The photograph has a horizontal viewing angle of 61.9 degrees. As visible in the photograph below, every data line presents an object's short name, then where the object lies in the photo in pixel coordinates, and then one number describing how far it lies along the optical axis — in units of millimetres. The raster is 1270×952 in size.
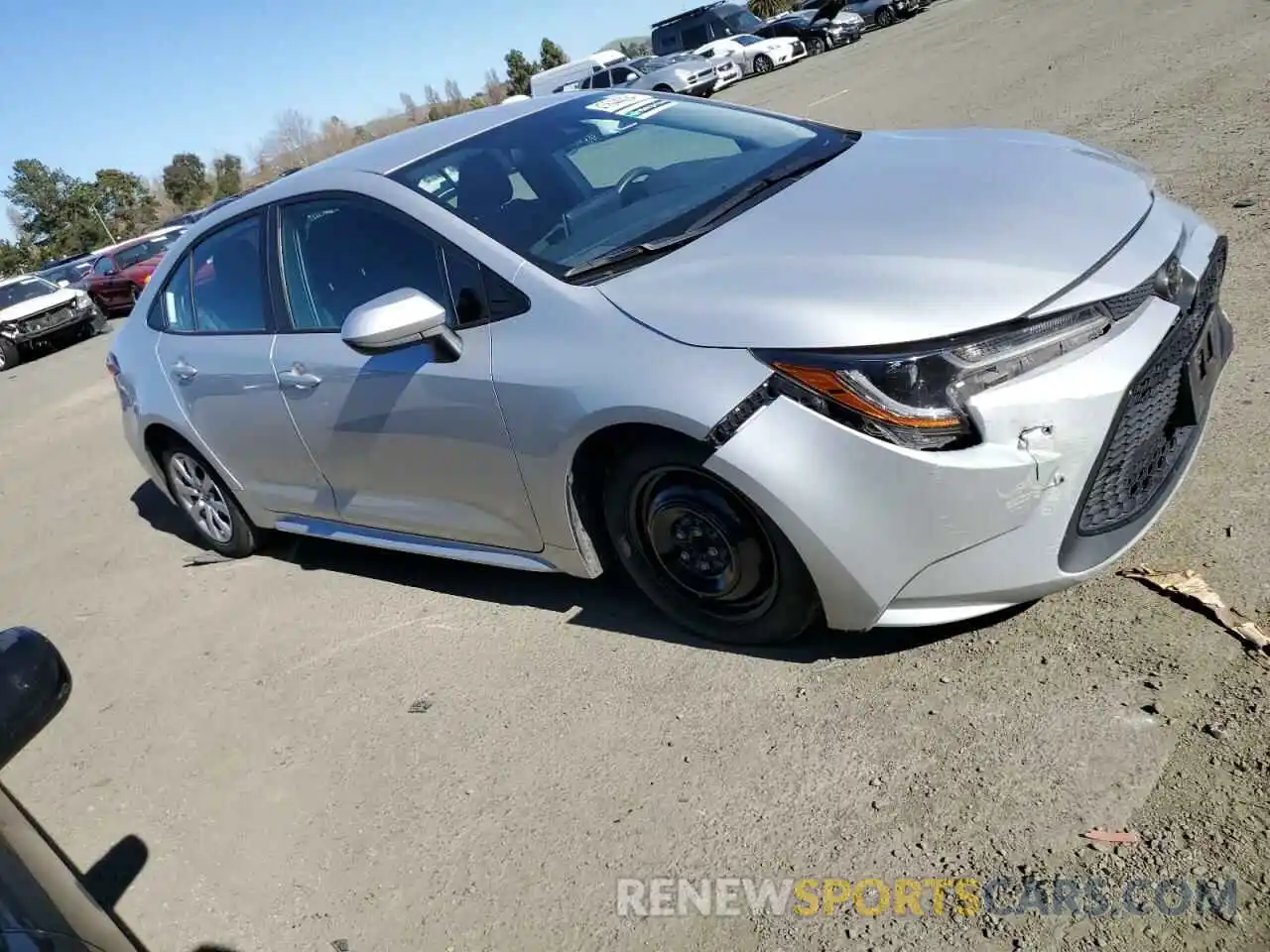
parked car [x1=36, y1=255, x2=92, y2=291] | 31653
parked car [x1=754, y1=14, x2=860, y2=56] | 32531
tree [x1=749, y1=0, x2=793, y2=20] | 53312
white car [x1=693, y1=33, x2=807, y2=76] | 31406
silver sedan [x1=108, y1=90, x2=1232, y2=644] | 2645
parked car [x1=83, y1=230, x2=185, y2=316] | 20344
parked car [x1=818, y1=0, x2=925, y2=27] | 34312
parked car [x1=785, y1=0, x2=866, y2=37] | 32469
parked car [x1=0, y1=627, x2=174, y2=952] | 1508
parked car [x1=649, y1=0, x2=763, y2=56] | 35188
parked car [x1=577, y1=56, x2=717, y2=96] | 28359
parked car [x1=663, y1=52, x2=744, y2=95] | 30344
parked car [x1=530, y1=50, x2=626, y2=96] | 32875
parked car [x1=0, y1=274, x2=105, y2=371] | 17797
